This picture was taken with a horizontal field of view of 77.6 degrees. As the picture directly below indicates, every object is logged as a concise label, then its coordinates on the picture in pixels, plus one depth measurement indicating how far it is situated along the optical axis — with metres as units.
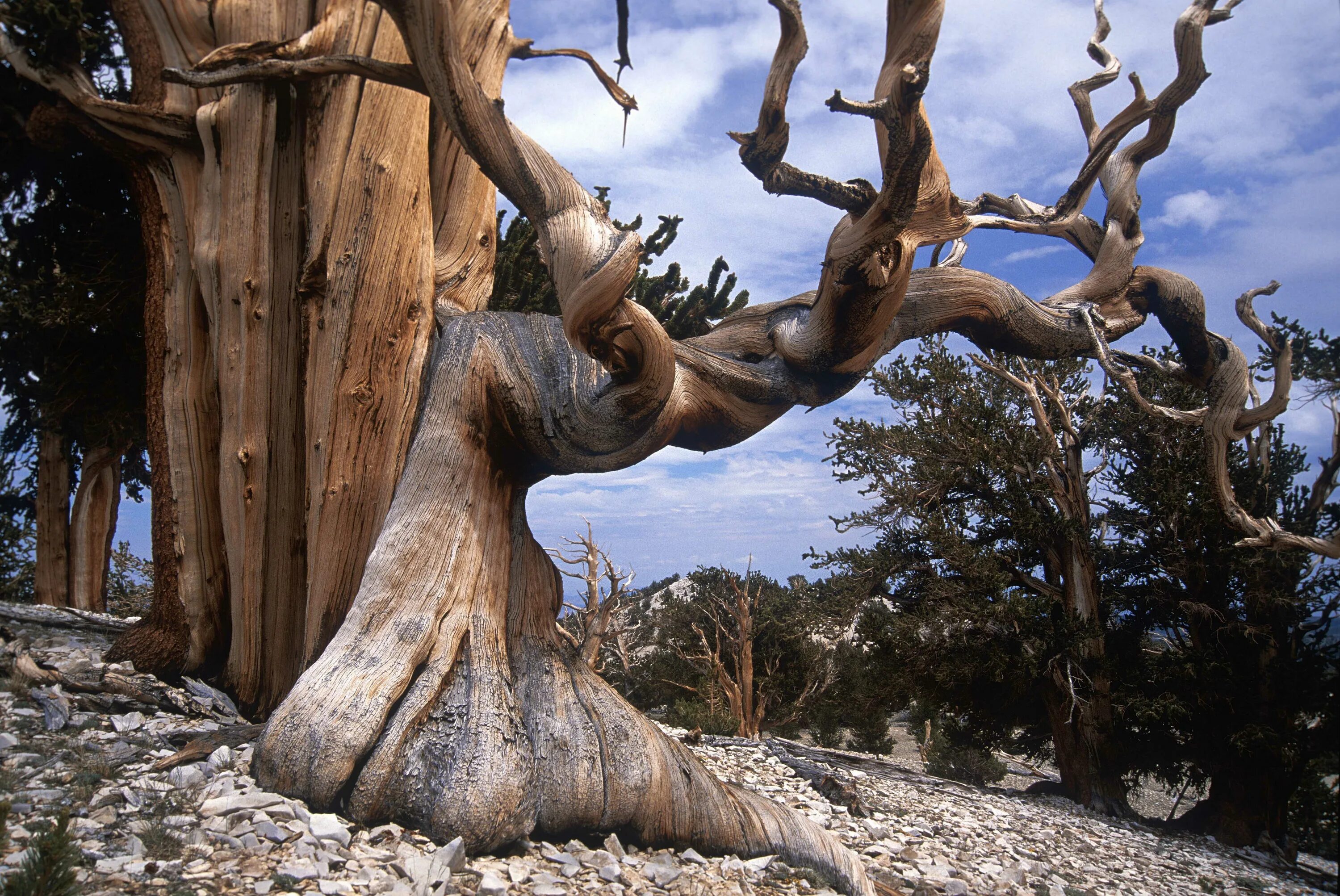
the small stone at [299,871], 2.42
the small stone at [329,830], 2.75
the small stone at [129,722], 3.85
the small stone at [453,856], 2.75
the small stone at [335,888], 2.38
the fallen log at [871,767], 6.83
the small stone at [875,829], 4.64
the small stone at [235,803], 2.77
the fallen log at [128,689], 4.26
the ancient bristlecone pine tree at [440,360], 3.25
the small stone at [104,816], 2.60
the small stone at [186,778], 3.04
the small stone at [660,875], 3.13
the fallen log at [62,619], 6.08
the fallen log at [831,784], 5.07
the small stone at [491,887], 2.67
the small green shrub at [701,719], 9.84
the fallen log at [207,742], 3.31
